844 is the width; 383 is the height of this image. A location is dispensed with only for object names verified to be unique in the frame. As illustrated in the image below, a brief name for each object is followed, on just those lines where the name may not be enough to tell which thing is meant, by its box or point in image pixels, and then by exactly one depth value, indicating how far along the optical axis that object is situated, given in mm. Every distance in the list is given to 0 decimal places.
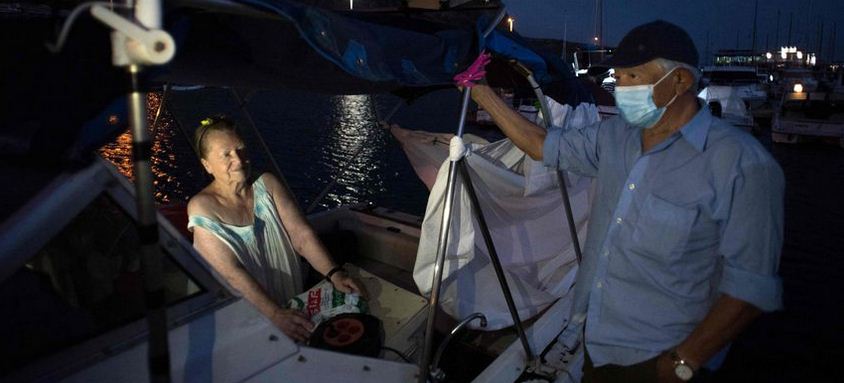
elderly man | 1850
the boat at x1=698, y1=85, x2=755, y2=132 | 21734
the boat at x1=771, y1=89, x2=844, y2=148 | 19125
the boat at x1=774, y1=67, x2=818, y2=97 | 27152
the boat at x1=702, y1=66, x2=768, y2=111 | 25484
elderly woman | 3025
